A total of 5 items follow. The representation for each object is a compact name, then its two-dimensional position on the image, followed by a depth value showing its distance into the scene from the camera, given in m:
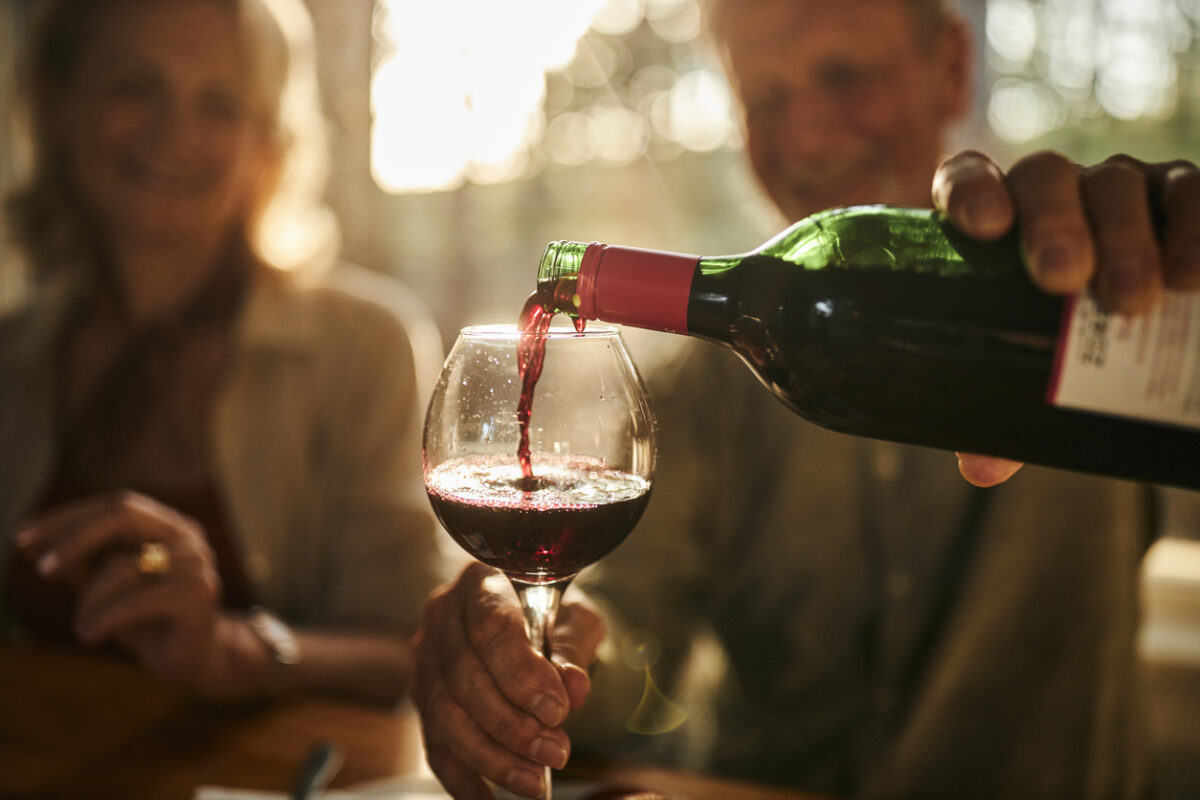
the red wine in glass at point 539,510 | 0.66
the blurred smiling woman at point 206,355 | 1.60
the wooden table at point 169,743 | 0.89
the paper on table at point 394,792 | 0.81
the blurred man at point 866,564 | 1.32
